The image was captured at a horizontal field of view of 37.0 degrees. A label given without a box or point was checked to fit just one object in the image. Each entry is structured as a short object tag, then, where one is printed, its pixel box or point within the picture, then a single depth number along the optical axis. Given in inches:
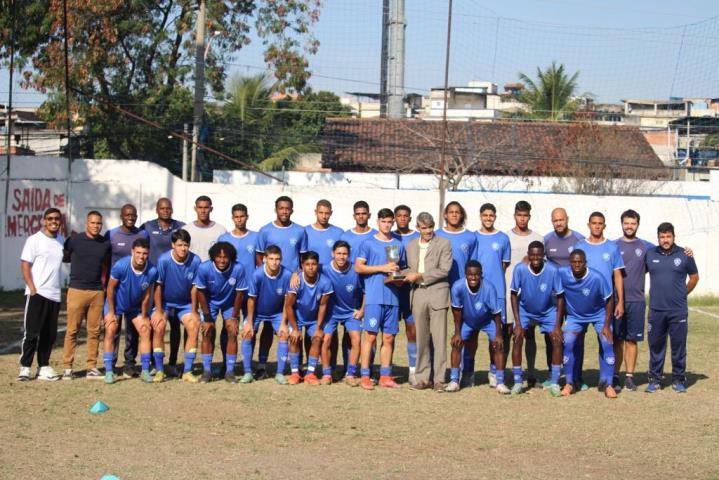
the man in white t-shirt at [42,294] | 463.8
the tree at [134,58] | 1090.1
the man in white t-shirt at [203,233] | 499.8
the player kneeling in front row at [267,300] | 463.2
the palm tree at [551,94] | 1871.3
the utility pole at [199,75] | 1104.2
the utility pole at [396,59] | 1454.2
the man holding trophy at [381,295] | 458.6
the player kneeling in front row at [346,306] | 463.5
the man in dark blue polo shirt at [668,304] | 462.0
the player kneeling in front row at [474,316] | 448.5
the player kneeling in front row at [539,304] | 449.4
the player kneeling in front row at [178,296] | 462.0
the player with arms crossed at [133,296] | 458.9
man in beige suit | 454.9
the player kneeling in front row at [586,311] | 446.9
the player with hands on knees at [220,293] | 462.0
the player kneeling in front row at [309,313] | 460.8
